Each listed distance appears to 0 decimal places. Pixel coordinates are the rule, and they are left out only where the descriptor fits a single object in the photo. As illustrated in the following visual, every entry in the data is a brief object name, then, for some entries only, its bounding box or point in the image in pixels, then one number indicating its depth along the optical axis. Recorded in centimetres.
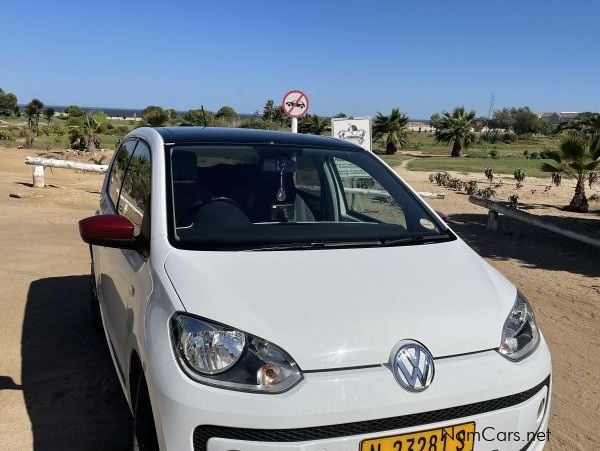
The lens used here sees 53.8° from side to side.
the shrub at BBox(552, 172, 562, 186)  1879
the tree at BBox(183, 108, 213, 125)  3451
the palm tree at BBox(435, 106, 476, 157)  4709
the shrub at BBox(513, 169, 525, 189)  2064
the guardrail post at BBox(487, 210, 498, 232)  1137
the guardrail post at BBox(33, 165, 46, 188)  1458
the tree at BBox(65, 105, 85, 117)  3698
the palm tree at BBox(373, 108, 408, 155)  4766
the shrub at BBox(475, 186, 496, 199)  1733
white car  207
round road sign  1148
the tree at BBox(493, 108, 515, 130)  10756
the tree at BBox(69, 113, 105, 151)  2936
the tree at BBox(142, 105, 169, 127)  3154
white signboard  1141
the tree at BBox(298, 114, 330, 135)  4725
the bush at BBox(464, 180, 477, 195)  1815
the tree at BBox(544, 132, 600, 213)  1552
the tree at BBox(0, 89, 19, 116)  9944
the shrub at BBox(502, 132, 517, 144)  7456
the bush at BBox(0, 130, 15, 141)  3689
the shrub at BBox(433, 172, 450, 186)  2134
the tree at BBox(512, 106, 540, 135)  9325
